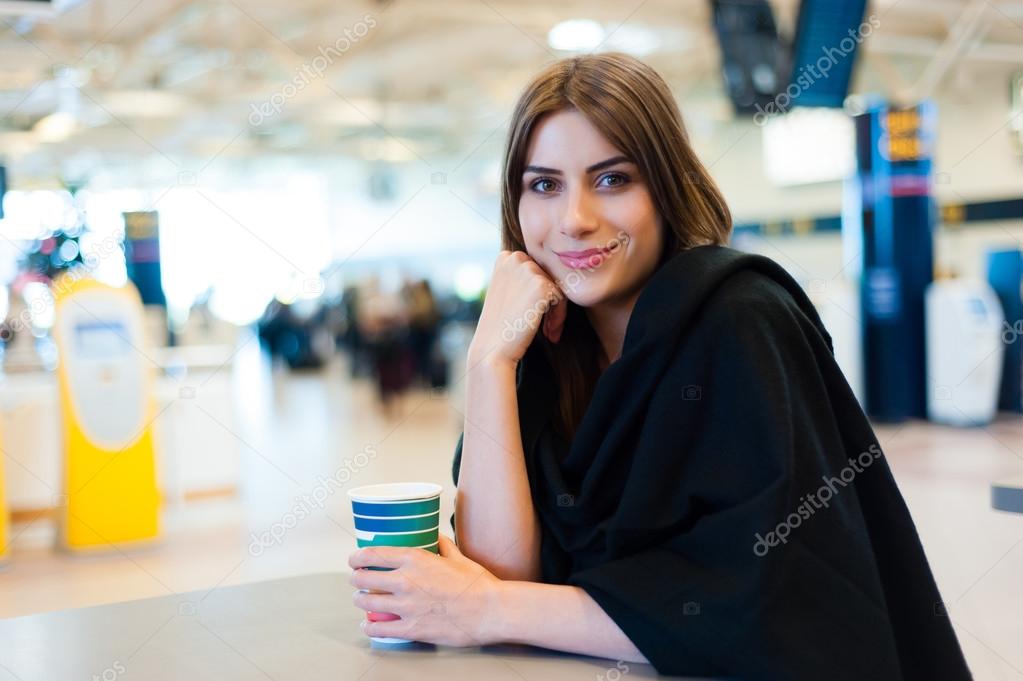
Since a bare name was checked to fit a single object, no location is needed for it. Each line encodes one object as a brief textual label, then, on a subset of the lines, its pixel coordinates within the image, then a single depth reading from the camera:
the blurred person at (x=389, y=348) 10.84
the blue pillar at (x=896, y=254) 8.36
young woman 1.10
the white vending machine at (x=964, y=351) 7.94
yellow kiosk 5.14
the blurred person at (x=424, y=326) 13.26
